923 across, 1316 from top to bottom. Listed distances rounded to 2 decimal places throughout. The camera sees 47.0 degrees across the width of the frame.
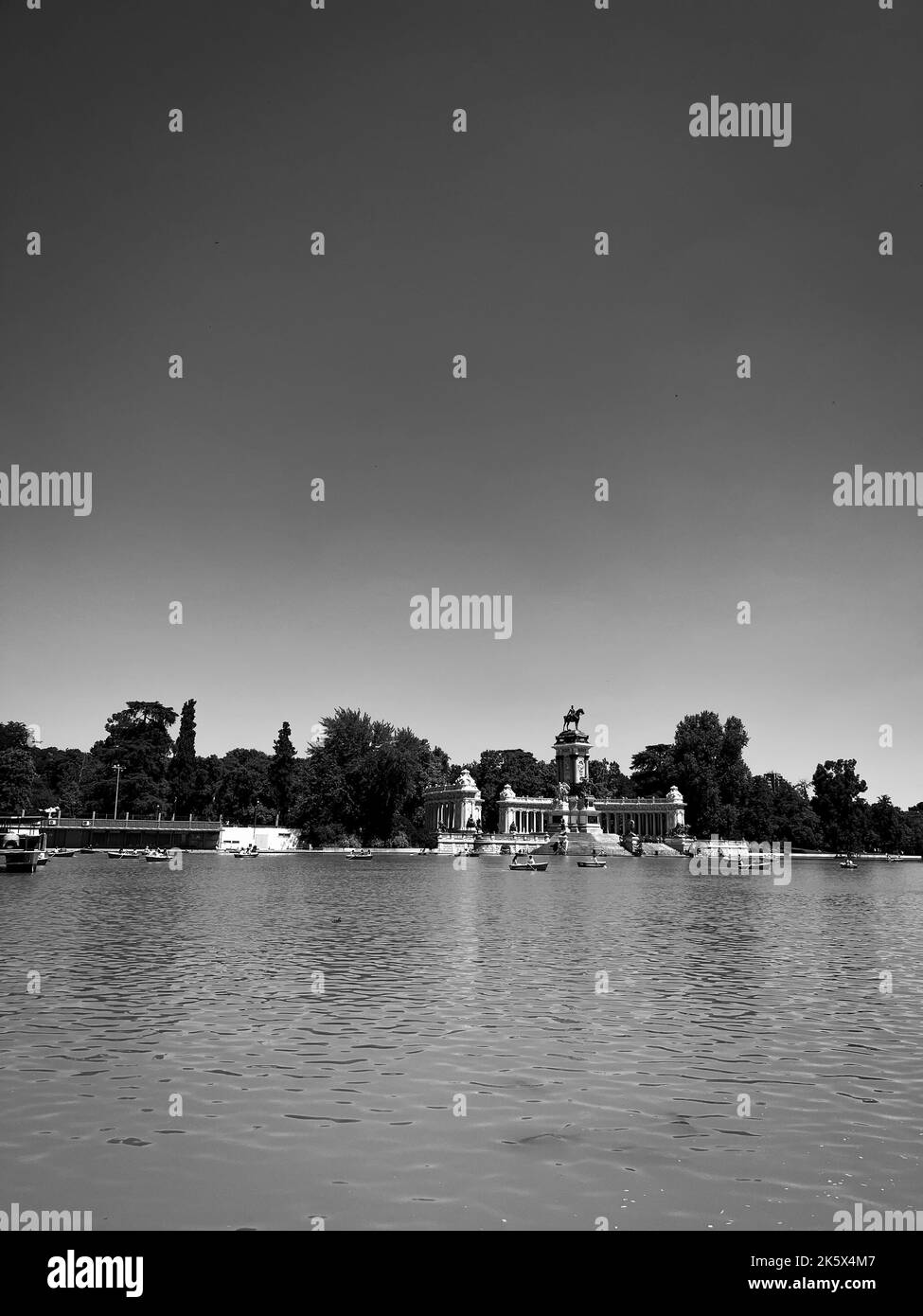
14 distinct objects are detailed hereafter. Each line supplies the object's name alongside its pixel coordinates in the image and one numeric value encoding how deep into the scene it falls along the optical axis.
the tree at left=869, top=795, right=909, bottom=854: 143.75
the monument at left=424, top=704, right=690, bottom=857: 113.94
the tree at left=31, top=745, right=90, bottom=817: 129.75
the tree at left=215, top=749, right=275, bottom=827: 124.00
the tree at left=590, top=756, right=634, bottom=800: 153.62
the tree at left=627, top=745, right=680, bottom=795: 139.75
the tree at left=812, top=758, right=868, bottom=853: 134.25
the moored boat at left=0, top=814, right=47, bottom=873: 57.25
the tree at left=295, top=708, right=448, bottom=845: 102.62
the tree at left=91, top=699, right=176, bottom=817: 114.06
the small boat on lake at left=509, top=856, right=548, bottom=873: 72.85
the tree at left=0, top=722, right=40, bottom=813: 91.69
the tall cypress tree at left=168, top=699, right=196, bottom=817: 111.50
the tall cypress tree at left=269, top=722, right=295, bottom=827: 115.38
